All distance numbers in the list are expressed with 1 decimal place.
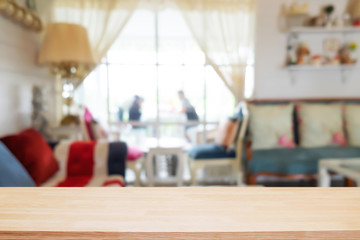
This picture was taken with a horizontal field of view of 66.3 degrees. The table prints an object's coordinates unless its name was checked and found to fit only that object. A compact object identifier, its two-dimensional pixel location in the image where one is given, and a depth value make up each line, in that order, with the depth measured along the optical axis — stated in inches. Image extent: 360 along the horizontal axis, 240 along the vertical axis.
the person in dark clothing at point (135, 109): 147.4
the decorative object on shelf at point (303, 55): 138.3
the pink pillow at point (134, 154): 107.6
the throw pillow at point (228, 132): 116.0
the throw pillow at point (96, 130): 111.1
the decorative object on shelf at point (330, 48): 142.0
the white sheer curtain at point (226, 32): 138.8
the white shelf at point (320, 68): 137.6
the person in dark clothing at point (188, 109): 148.1
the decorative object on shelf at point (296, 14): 132.1
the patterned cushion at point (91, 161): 78.6
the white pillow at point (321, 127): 127.6
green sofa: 111.2
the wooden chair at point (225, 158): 115.6
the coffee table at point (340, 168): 80.6
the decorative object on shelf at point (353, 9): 134.7
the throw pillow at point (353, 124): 126.0
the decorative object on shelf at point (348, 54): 138.4
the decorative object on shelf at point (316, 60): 137.3
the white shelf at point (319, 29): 134.8
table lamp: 104.2
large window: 144.3
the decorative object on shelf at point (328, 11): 134.5
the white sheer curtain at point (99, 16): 137.6
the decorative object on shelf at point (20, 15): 86.5
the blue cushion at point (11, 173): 46.0
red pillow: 65.9
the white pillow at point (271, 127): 125.1
